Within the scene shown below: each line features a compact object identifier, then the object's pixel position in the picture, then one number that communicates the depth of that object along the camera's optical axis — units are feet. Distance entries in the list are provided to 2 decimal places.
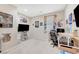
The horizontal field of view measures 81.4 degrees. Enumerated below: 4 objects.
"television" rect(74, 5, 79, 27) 3.43
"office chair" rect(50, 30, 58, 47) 4.52
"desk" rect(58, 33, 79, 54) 3.30
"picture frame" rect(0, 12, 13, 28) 4.05
